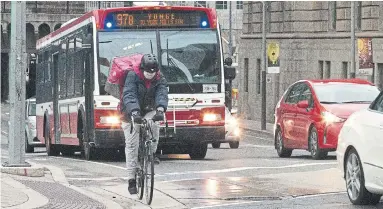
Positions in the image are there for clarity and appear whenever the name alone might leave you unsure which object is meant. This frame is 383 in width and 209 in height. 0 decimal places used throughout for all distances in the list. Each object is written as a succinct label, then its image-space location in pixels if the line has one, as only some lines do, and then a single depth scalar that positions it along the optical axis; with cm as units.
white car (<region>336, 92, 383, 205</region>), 1306
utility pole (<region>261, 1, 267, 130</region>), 5153
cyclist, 1437
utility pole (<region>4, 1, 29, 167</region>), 1848
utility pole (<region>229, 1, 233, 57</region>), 6952
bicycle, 1431
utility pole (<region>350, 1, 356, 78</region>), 4328
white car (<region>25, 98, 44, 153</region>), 4038
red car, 2352
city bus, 2356
